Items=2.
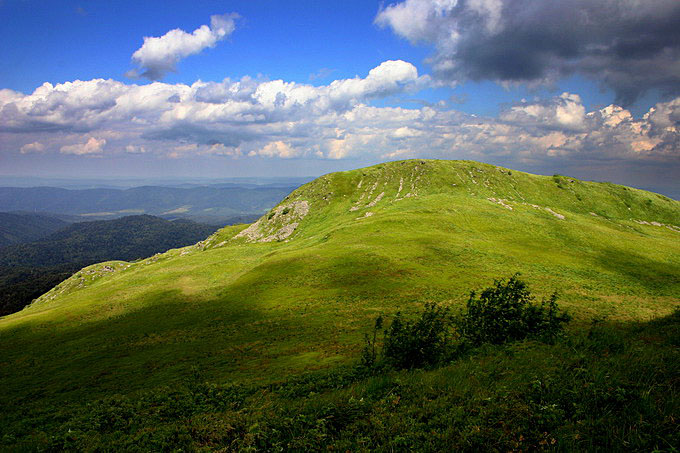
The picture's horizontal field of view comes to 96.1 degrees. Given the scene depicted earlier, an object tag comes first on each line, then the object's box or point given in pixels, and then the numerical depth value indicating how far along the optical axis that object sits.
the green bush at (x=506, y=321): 19.34
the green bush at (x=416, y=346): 18.20
